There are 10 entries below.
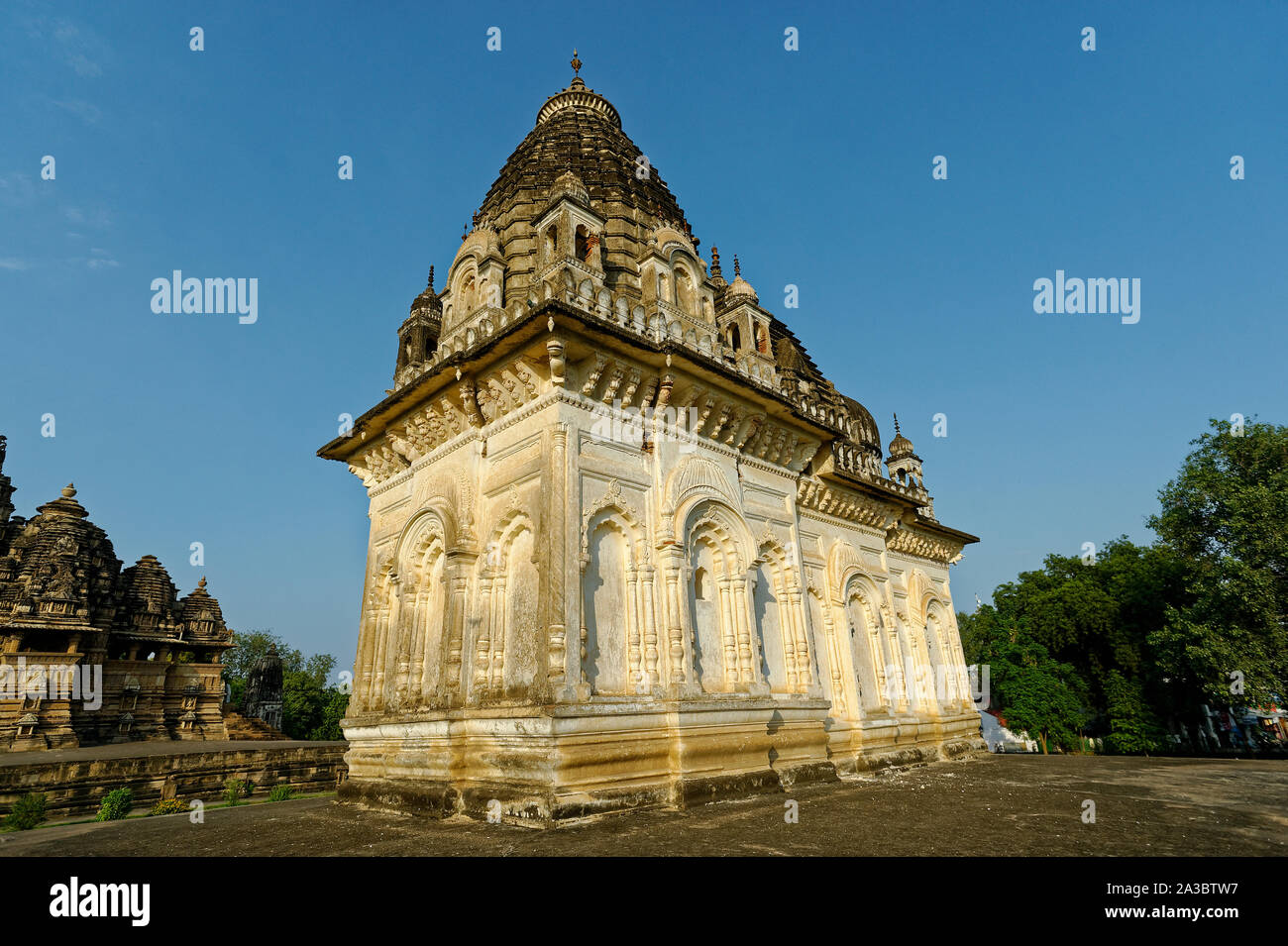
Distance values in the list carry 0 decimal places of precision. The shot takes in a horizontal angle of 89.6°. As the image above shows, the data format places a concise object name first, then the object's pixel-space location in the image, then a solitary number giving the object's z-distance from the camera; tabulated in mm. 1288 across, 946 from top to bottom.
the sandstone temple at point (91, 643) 23469
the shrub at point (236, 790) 13891
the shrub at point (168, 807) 12725
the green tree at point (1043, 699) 28094
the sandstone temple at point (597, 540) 9008
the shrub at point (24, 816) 10195
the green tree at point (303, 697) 44594
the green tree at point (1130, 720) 26609
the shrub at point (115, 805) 11584
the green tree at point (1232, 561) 18859
